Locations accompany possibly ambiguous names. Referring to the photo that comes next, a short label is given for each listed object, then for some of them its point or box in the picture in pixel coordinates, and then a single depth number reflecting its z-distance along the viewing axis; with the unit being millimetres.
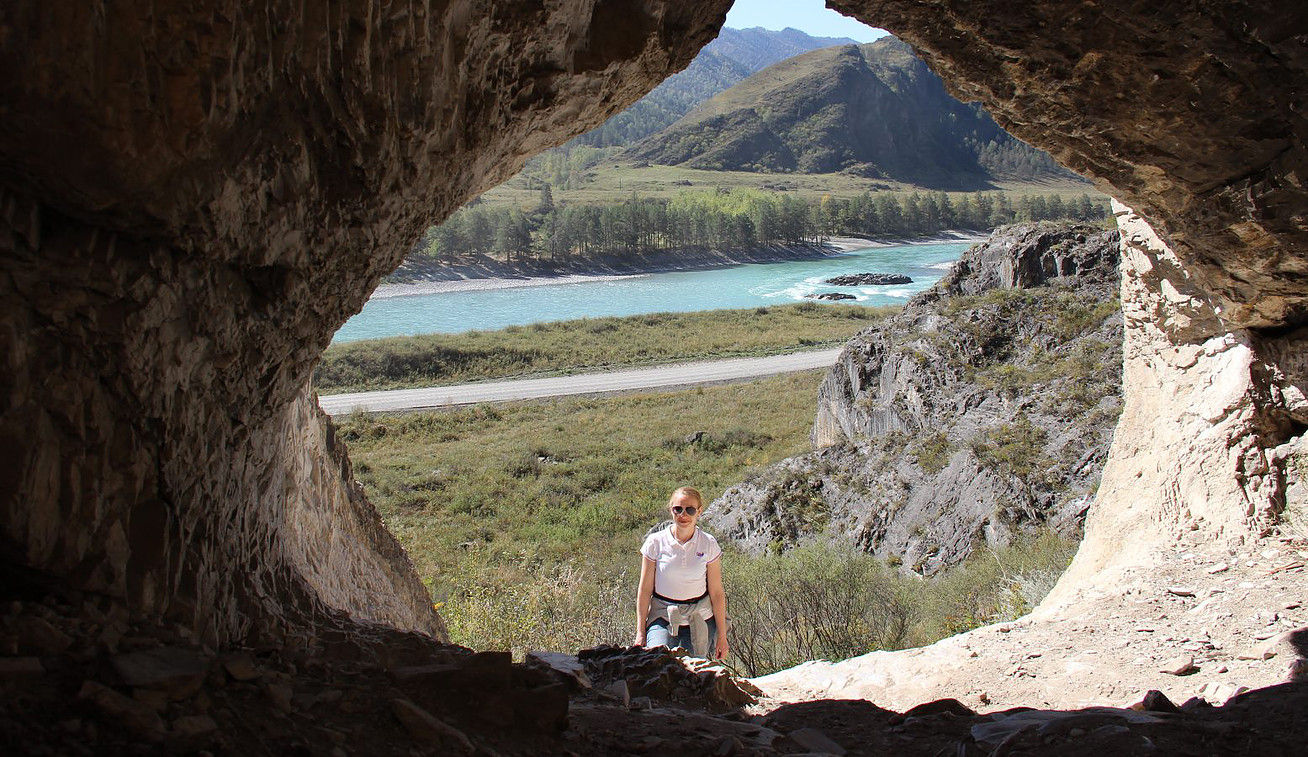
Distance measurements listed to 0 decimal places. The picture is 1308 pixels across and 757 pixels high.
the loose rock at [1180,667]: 5160
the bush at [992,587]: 8562
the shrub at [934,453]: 14078
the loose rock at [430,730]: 3150
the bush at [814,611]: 8656
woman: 5859
